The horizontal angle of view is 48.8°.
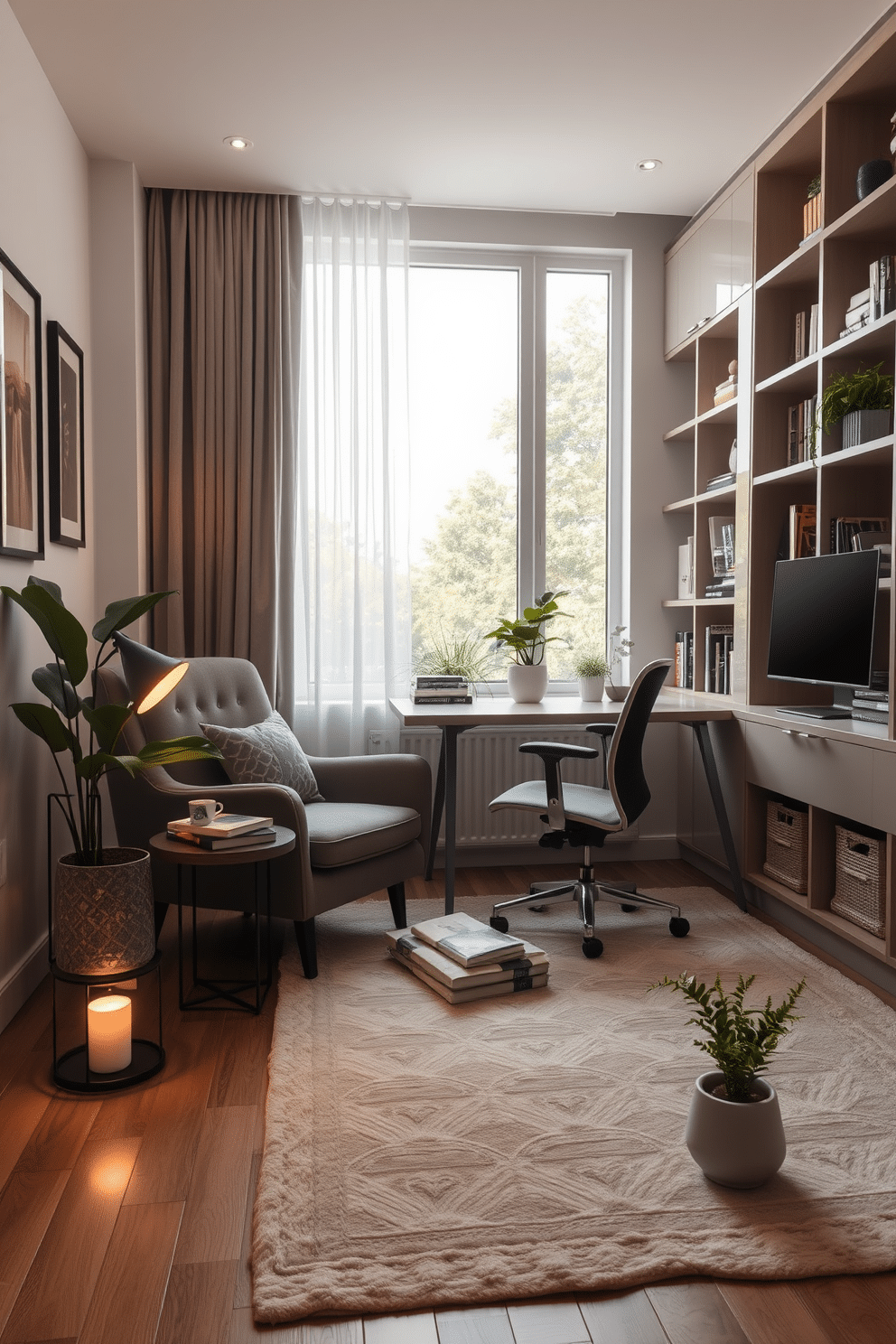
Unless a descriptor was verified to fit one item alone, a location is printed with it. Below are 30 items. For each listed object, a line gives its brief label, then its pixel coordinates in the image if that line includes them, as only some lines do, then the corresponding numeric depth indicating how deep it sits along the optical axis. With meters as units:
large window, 4.39
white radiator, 4.19
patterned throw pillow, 3.06
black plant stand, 2.20
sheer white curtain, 4.11
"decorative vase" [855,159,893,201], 2.83
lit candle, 2.23
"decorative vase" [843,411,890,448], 2.87
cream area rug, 1.57
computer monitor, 2.82
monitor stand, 3.12
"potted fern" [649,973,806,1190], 1.73
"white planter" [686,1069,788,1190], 1.74
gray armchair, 2.83
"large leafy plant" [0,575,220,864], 2.34
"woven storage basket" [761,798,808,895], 3.25
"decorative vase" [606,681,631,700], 3.95
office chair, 3.06
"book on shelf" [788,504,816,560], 3.37
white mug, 2.62
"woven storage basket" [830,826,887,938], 2.79
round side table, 2.54
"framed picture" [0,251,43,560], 2.57
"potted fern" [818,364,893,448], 2.88
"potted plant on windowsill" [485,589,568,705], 3.83
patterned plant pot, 2.29
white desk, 3.36
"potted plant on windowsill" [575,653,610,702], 3.96
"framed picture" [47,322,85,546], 3.08
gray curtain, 3.97
